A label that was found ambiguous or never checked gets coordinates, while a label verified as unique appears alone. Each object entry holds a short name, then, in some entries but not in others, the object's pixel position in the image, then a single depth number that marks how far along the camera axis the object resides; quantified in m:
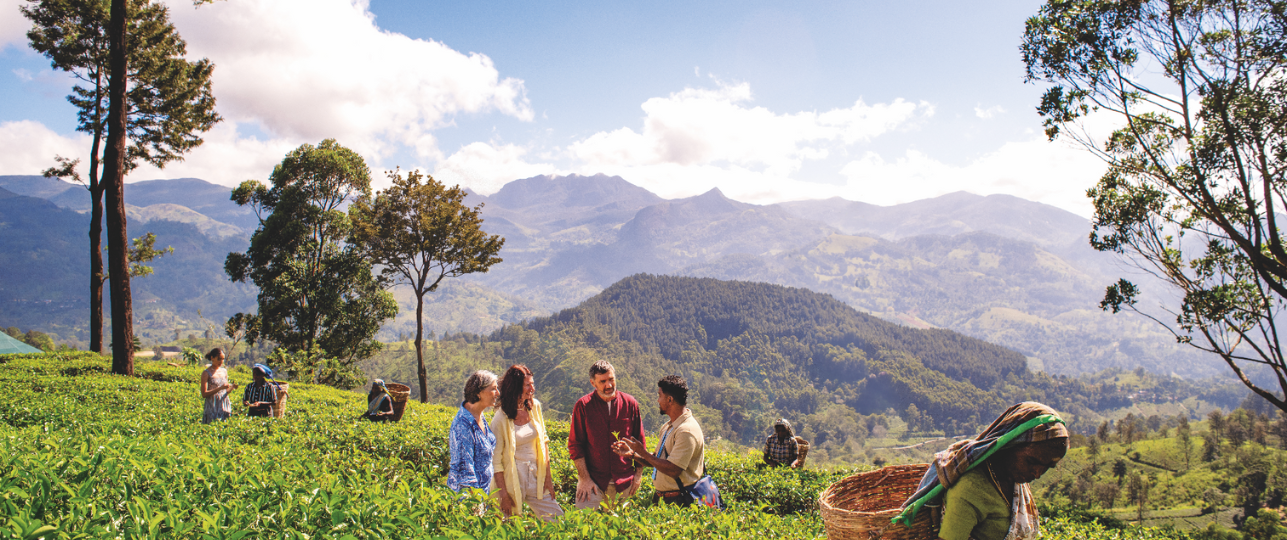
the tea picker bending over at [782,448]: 9.41
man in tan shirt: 4.93
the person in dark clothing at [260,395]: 8.91
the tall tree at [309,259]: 26.16
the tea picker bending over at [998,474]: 2.82
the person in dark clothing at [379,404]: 10.16
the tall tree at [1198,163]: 8.59
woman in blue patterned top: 4.50
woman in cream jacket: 4.76
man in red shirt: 5.52
